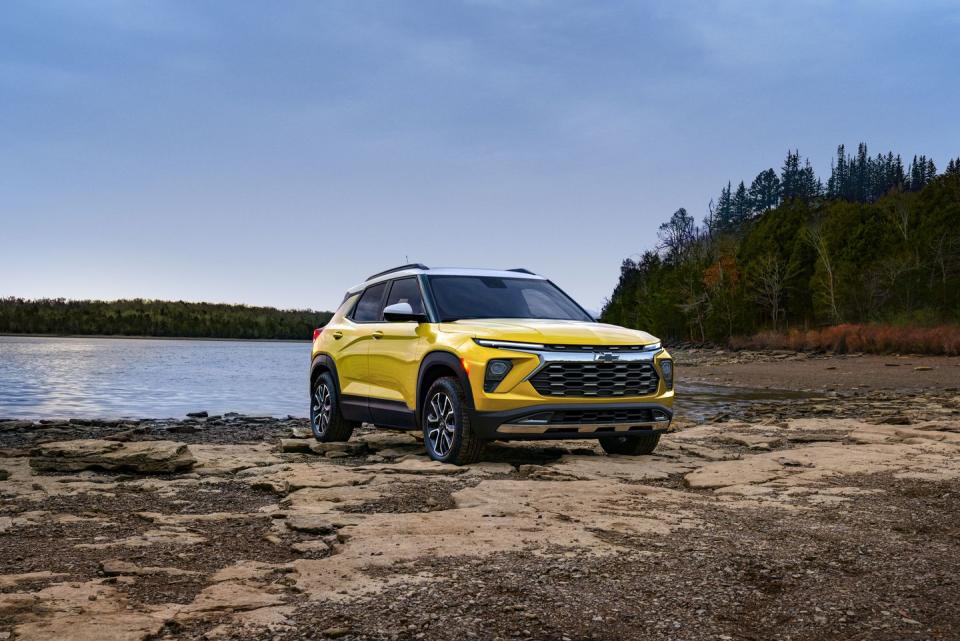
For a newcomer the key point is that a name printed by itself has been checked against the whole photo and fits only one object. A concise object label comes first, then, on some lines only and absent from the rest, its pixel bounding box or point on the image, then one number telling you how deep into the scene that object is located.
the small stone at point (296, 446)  10.62
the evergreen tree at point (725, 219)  148.19
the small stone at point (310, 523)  5.90
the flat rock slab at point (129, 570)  4.79
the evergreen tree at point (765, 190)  186.75
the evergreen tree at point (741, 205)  187.25
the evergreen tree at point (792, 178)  186.75
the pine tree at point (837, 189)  190.49
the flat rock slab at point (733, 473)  8.05
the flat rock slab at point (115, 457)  8.72
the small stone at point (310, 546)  5.38
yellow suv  8.63
